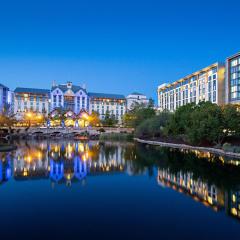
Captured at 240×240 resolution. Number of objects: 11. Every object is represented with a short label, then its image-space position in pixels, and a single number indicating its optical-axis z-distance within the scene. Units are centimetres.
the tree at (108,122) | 10388
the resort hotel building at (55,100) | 12119
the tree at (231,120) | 3584
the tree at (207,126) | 3572
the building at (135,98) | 13981
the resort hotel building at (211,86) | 7151
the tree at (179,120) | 4594
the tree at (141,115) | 6769
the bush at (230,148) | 3043
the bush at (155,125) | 5469
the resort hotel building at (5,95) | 12275
